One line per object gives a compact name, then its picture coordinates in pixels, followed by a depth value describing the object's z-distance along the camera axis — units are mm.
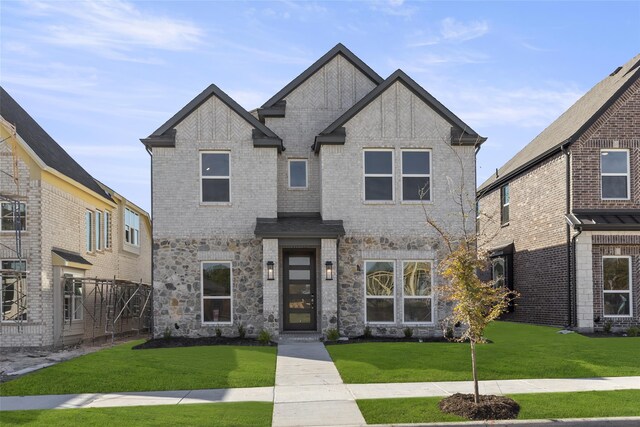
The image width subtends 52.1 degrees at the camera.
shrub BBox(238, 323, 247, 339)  18438
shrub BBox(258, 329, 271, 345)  17391
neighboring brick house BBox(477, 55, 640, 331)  19609
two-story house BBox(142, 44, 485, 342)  18672
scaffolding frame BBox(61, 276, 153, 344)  19698
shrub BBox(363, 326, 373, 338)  18422
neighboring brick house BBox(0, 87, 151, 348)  17547
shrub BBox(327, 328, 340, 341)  17812
